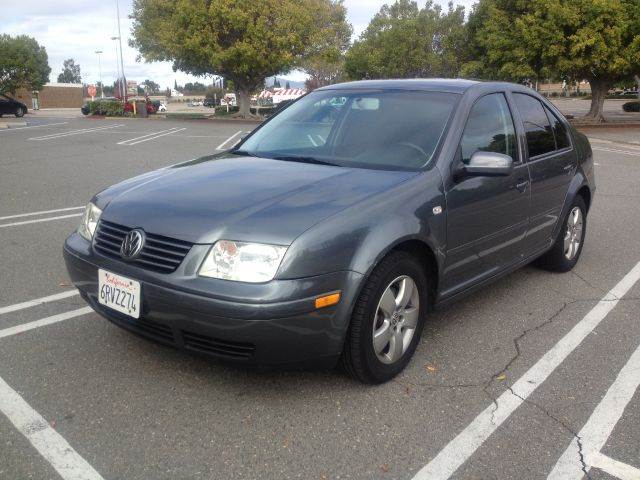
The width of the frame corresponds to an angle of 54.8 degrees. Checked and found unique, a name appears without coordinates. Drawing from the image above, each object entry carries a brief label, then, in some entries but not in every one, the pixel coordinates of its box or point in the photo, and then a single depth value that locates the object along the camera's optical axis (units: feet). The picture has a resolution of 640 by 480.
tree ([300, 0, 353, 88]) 115.96
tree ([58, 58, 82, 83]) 521.65
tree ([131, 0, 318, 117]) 103.45
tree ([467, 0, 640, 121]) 74.18
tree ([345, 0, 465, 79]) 130.62
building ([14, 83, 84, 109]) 273.75
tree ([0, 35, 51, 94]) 198.49
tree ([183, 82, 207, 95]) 560.20
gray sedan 8.92
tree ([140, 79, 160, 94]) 517.14
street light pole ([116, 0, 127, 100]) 153.58
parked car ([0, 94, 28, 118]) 130.52
